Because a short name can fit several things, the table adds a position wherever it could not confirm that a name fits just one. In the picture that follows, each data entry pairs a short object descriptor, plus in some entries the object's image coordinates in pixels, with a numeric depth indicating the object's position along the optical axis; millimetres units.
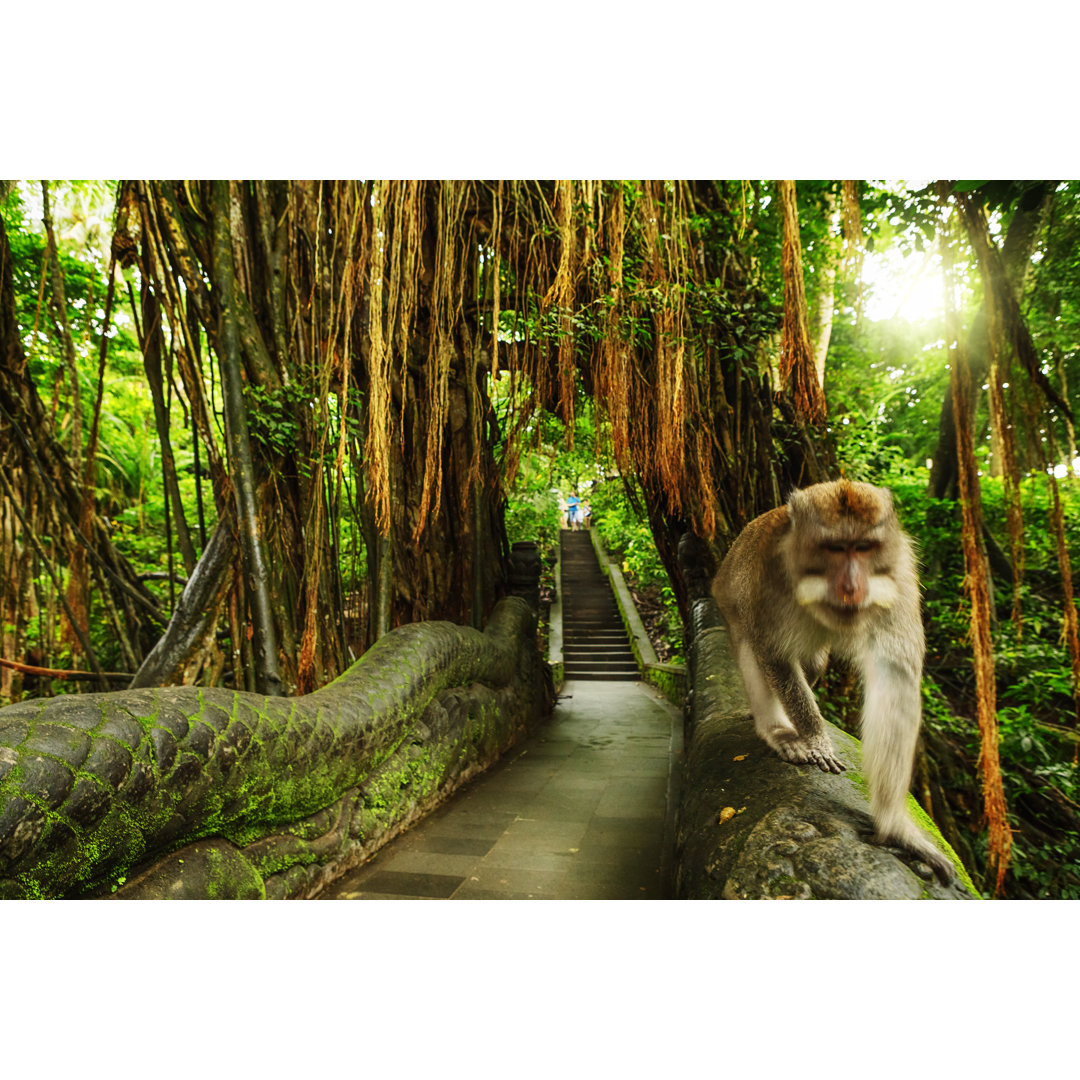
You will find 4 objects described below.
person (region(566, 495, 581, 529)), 18119
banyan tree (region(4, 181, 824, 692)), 3076
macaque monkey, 1503
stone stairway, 10836
